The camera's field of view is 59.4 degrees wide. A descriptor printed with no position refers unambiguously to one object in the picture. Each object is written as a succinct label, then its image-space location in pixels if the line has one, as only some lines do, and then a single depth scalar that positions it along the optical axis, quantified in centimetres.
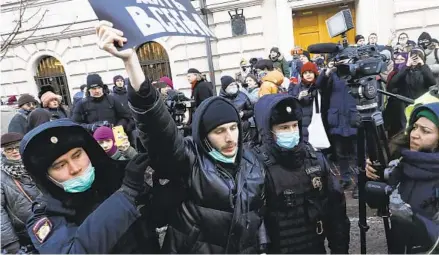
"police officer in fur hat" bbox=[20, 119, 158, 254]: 160
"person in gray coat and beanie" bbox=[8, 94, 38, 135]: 599
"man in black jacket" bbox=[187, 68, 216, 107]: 682
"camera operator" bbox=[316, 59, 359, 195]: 505
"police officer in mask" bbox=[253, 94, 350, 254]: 231
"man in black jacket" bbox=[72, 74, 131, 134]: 597
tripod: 220
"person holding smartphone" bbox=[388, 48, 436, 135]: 532
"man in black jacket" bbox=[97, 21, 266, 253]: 163
